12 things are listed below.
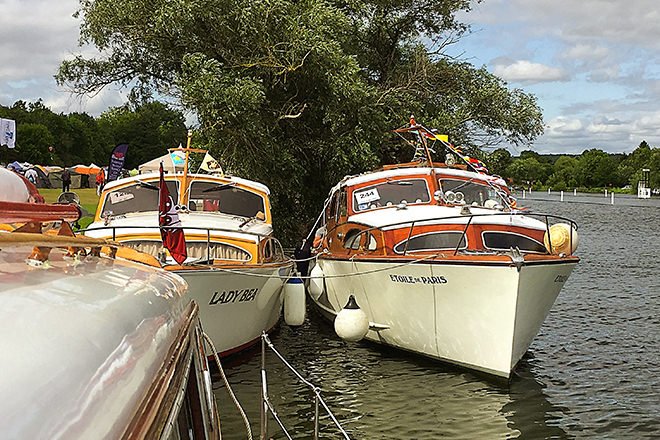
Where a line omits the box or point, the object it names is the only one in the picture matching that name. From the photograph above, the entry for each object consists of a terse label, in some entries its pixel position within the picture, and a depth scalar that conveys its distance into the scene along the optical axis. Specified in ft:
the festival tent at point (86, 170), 182.60
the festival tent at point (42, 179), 142.82
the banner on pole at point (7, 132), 61.67
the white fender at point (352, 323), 38.01
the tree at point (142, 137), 314.49
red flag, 32.17
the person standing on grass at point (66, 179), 142.31
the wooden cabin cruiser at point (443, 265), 33.50
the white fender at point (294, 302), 43.68
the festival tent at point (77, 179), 221.89
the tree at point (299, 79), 66.95
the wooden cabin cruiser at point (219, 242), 33.45
